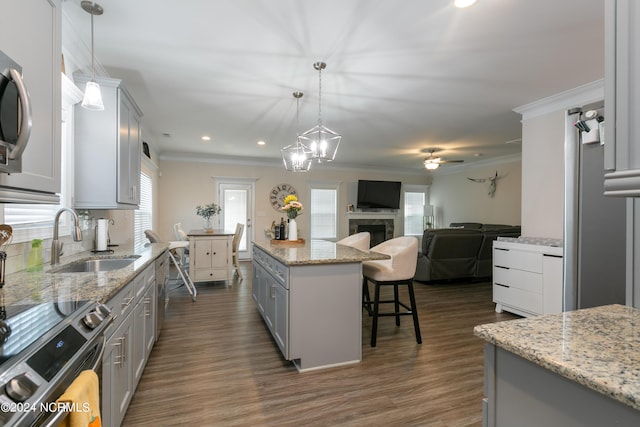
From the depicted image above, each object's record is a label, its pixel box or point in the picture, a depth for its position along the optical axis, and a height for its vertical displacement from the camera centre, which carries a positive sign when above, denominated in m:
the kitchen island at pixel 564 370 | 0.61 -0.35
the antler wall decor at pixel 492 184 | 7.35 +0.76
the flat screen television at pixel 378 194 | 8.52 +0.56
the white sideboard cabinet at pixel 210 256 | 4.80 -0.73
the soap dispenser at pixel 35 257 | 1.87 -0.30
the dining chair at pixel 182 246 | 4.19 -0.63
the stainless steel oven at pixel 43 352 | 0.66 -0.40
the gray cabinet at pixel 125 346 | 1.38 -0.77
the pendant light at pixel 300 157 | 3.52 +0.68
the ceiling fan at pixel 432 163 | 6.47 +1.13
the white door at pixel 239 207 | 7.57 +0.13
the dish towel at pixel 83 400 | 0.79 -0.55
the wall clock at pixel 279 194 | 7.87 +0.50
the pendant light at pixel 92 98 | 1.89 +0.72
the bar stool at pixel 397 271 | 2.75 -0.54
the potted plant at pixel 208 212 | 5.74 +0.00
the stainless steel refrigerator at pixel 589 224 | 1.51 -0.05
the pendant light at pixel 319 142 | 2.88 +0.71
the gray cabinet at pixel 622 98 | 0.60 +0.25
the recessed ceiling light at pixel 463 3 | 1.97 +1.42
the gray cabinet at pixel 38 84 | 1.11 +0.55
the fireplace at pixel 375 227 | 8.70 -0.40
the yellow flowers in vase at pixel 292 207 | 3.28 +0.06
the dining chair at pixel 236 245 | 5.52 -0.61
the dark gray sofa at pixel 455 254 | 4.96 -0.69
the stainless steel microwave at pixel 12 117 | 0.97 +0.31
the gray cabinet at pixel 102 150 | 2.48 +0.52
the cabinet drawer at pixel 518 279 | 3.38 -0.77
